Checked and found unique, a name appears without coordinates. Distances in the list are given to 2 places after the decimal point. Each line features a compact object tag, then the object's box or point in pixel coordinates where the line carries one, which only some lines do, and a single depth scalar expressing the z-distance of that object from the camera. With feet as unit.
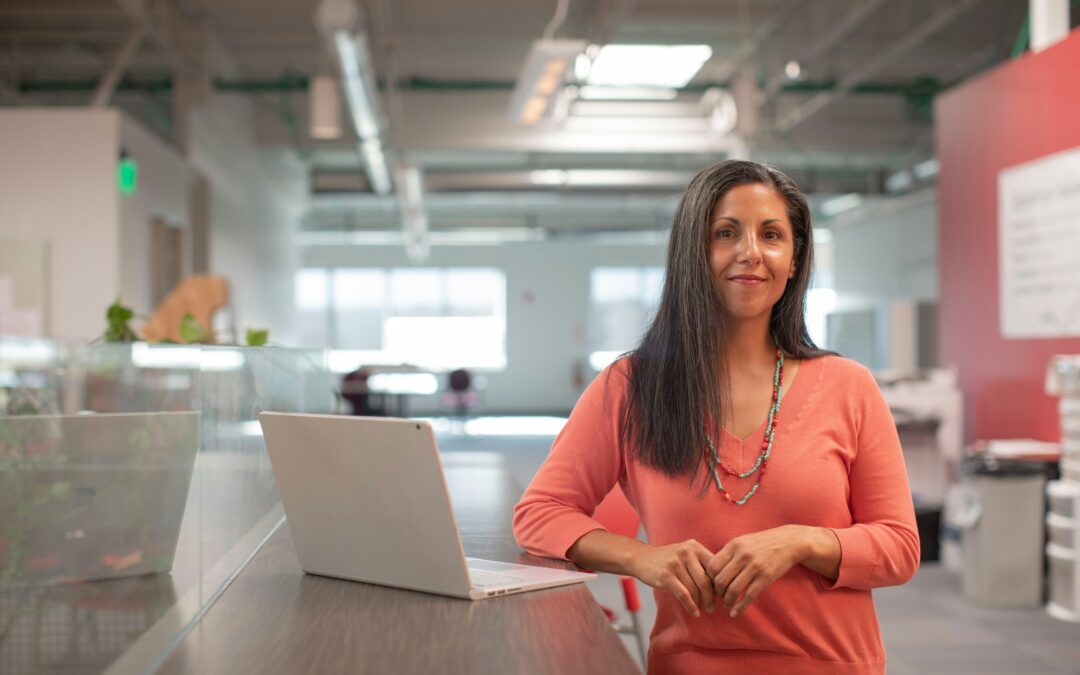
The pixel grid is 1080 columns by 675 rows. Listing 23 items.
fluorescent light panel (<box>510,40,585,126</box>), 20.56
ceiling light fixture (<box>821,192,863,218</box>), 54.65
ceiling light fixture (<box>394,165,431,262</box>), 40.29
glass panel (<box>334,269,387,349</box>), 70.23
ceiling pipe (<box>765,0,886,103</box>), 26.96
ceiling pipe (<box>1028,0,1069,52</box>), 20.03
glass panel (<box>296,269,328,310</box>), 70.03
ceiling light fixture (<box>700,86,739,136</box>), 30.73
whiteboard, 19.16
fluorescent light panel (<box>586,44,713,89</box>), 21.66
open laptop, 4.91
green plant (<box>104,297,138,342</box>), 7.80
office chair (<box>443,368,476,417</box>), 53.57
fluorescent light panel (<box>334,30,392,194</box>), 24.02
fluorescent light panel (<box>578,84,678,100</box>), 37.27
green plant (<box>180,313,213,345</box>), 7.94
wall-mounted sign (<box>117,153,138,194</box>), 24.95
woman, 5.36
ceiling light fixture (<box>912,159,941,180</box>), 44.51
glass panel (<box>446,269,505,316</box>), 70.23
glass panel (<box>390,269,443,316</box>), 70.33
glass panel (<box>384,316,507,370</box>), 70.59
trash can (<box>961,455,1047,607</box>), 18.60
